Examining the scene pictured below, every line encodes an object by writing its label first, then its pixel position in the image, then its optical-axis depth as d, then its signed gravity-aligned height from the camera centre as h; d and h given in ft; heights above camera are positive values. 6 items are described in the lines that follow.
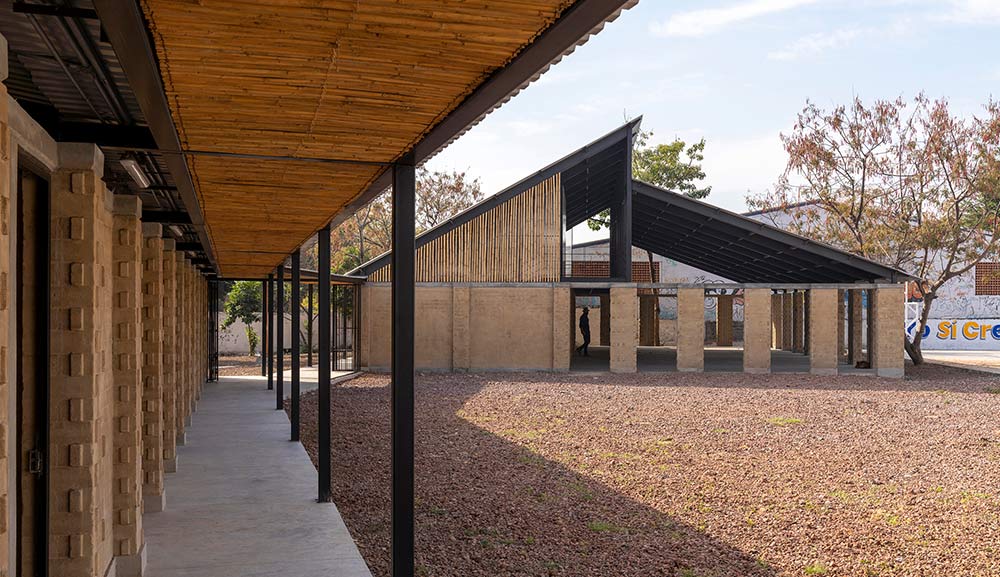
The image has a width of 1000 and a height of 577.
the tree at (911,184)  91.45 +12.14
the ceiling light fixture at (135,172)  18.64 +2.94
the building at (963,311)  131.75 -1.91
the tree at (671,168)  163.22 +24.55
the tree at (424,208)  142.20 +15.58
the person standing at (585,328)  102.40 -2.97
